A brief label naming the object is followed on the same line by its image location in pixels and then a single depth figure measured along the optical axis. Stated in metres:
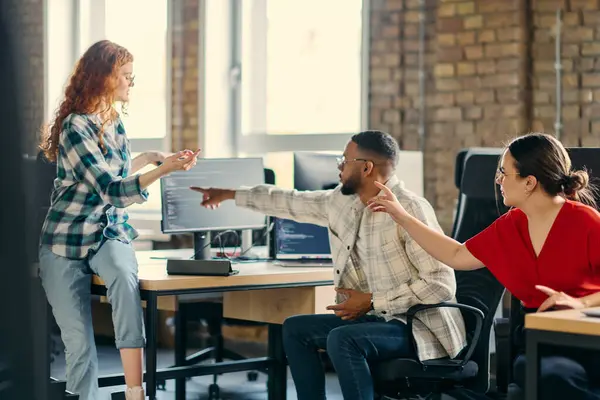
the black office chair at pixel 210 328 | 4.04
